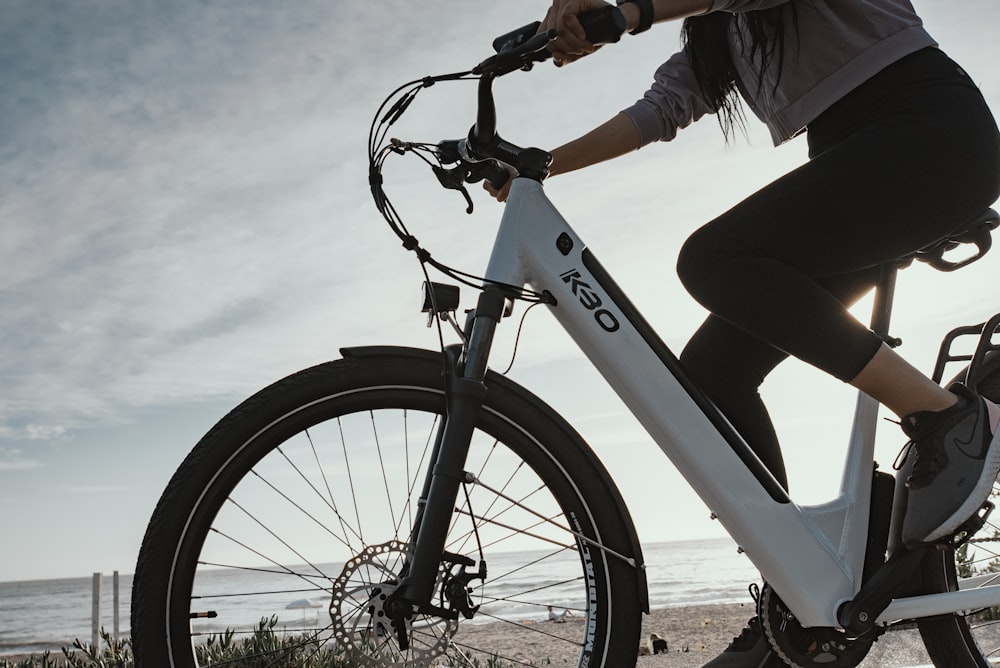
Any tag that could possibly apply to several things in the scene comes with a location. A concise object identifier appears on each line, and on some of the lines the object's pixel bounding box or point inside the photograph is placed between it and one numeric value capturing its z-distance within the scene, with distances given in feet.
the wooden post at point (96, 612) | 20.66
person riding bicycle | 5.70
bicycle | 5.14
